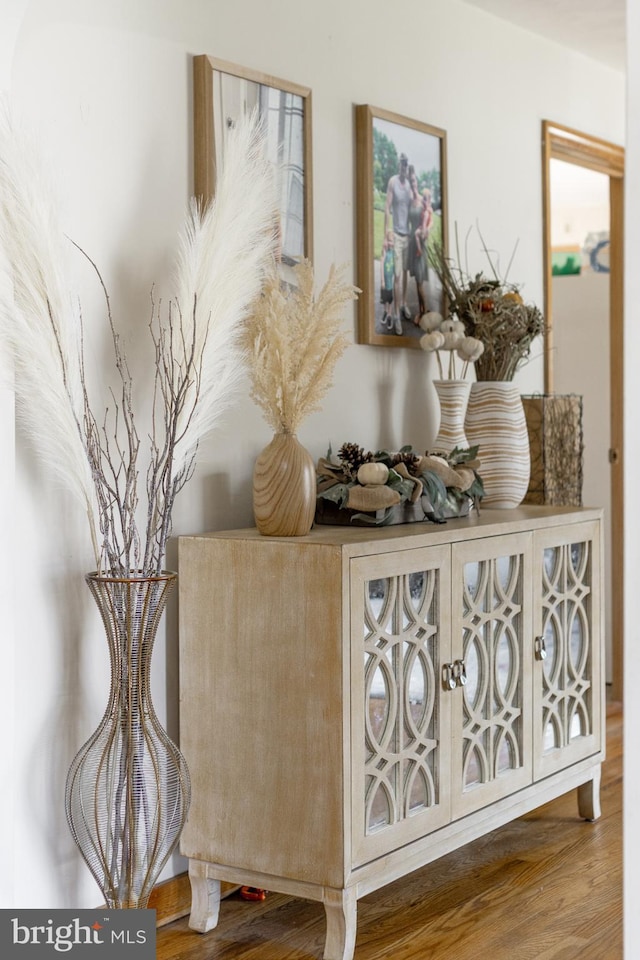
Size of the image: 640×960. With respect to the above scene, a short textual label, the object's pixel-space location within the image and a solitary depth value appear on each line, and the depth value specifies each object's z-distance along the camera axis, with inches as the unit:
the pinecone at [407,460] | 109.7
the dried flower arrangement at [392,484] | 103.7
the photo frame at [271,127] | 104.0
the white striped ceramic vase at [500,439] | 126.8
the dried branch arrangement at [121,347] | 81.9
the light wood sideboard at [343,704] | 90.2
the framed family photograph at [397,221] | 124.0
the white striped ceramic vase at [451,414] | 127.1
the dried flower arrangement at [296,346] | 96.1
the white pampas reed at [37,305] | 80.9
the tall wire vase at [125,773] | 87.4
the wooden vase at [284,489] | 96.7
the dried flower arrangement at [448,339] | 126.5
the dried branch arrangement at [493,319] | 131.3
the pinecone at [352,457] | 109.1
